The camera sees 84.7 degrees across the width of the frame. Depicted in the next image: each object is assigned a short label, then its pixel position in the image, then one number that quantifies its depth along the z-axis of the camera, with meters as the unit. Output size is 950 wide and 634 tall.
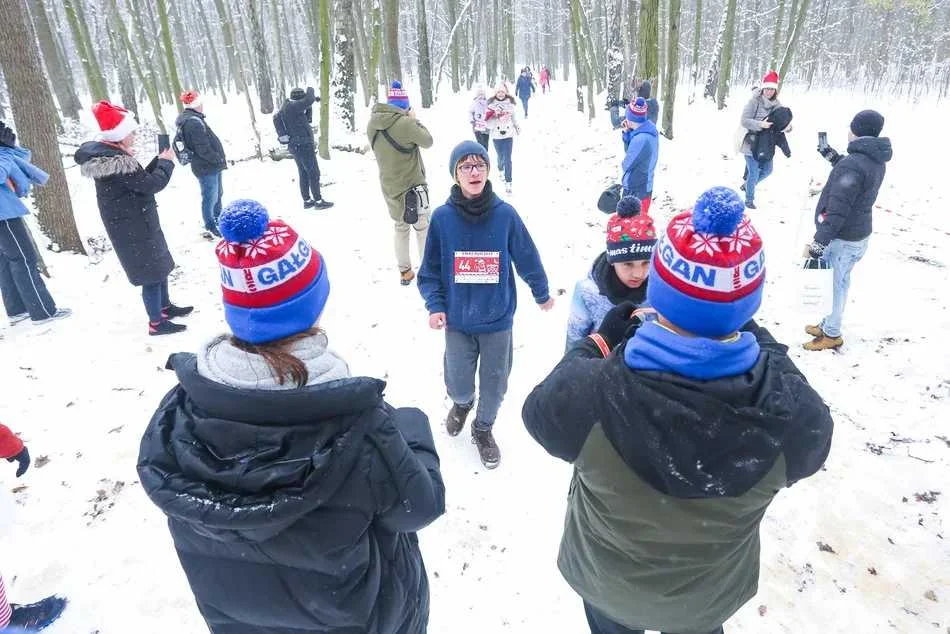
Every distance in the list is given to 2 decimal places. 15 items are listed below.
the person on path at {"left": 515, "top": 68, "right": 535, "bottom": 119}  21.62
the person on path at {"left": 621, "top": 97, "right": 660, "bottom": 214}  7.34
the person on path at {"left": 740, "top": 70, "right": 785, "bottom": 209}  8.31
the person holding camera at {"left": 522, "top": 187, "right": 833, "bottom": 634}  1.37
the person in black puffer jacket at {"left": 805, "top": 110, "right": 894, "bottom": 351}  4.54
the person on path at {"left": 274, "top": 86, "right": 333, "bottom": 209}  8.48
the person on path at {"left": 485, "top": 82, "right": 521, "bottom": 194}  9.74
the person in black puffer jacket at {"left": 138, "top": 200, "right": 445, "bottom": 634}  1.30
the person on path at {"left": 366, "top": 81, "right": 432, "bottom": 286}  6.20
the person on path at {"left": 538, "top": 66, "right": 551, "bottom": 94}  30.62
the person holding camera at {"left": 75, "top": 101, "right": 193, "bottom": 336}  4.59
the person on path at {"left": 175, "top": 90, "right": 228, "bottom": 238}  7.15
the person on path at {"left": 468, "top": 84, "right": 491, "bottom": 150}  10.02
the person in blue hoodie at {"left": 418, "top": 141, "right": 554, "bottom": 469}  3.45
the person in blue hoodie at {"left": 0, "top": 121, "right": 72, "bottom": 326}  4.86
